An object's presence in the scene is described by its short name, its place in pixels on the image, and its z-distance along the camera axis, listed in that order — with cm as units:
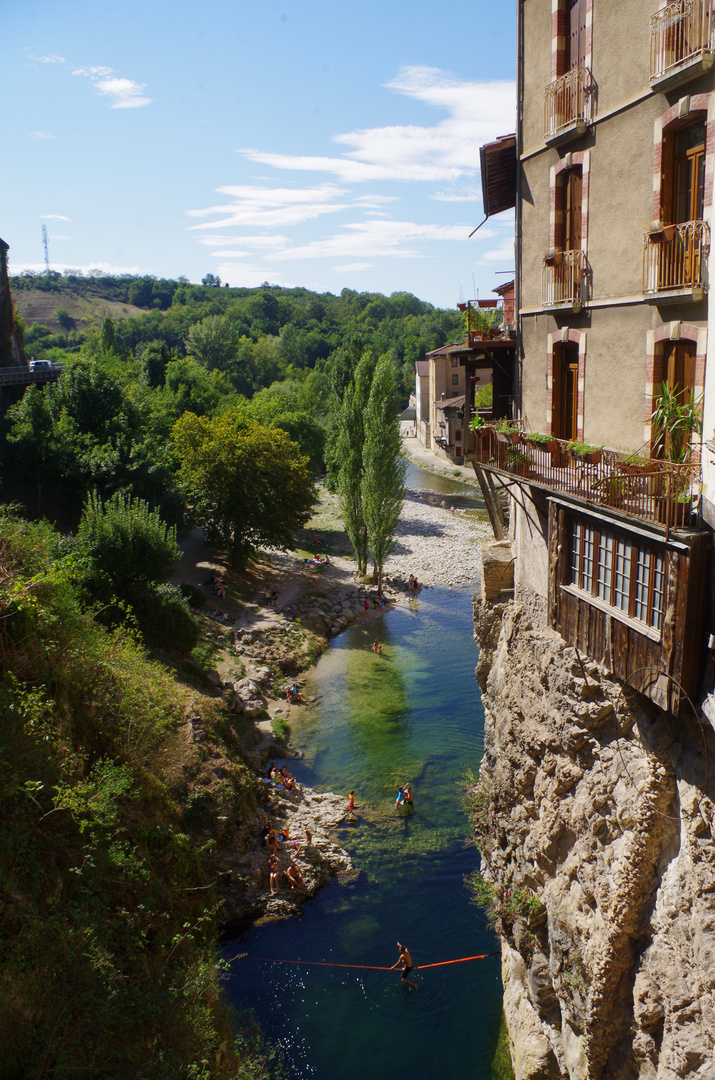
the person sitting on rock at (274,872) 1828
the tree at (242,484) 3744
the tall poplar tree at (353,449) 3916
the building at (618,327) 907
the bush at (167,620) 2433
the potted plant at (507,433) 1461
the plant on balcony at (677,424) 949
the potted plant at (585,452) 1152
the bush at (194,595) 3253
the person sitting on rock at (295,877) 1834
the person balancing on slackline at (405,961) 1623
